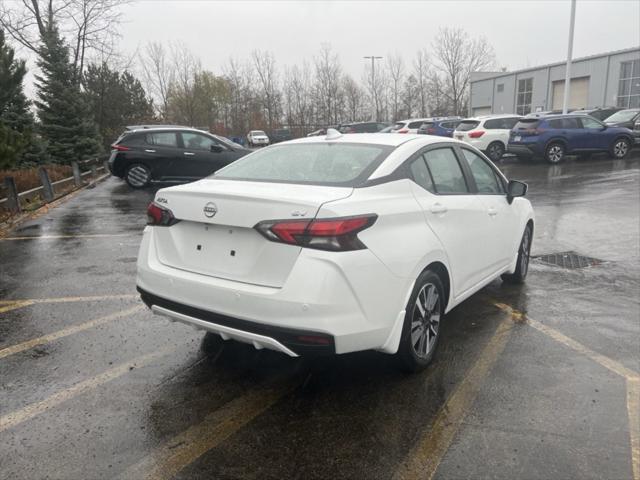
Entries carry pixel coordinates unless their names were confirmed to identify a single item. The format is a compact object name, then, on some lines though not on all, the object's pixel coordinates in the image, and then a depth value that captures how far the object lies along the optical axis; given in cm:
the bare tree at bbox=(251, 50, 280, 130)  5628
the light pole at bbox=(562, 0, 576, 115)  2630
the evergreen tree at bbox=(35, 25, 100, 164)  2214
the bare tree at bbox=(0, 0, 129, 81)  2909
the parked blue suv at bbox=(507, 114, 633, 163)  1788
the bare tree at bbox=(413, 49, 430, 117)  5991
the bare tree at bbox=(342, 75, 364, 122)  5966
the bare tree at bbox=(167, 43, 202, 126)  4709
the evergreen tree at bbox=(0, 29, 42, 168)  956
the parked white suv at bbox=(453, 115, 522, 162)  1978
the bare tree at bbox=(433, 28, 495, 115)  5612
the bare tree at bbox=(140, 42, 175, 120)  4872
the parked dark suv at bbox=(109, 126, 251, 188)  1420
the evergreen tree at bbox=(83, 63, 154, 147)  3278
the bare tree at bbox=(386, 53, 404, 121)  6166
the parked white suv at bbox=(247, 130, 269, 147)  4381
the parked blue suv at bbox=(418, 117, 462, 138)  2311
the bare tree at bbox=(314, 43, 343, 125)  5828
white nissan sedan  289
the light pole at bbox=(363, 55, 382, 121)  5954
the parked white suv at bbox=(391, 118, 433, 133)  2486
